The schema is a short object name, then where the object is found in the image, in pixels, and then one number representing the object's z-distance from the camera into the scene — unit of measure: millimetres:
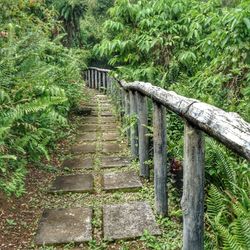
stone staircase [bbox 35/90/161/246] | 2591
